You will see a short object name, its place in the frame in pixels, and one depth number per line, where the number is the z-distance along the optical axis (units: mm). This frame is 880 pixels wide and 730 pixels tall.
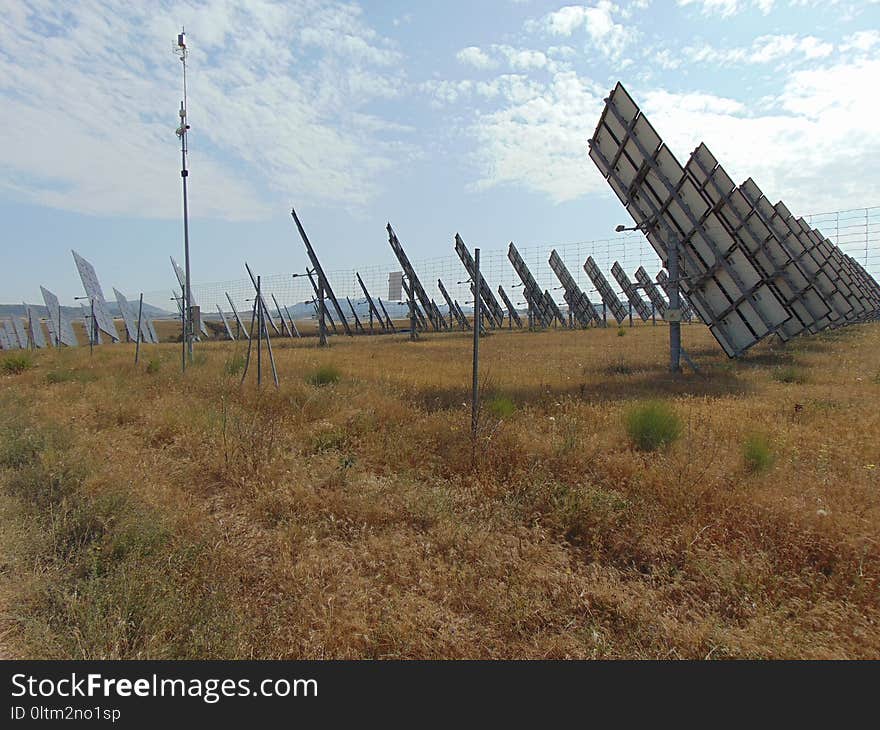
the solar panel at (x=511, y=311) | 45612
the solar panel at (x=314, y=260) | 24703
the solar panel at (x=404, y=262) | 31078
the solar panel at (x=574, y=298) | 44547
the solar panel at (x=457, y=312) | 40338
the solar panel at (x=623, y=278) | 44794
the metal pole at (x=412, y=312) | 28719
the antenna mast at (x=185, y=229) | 14577
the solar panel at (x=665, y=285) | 11452
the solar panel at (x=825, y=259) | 17828
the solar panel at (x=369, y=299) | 33969
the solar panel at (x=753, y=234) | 11547
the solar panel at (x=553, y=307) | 44988
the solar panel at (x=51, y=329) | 29612
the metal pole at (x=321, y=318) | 24375
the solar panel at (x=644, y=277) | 46156
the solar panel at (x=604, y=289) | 46844
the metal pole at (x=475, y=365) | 5824
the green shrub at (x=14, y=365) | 13977
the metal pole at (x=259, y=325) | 9666
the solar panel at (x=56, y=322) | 29028
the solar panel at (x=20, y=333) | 31891
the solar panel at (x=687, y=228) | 10820
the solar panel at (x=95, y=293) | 27984
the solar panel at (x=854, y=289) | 24202
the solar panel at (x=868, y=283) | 35681
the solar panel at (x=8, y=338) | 31938
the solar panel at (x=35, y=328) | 29906
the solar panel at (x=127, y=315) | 32031
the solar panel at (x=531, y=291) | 41781
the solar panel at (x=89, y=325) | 28797
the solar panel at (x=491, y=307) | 41969
